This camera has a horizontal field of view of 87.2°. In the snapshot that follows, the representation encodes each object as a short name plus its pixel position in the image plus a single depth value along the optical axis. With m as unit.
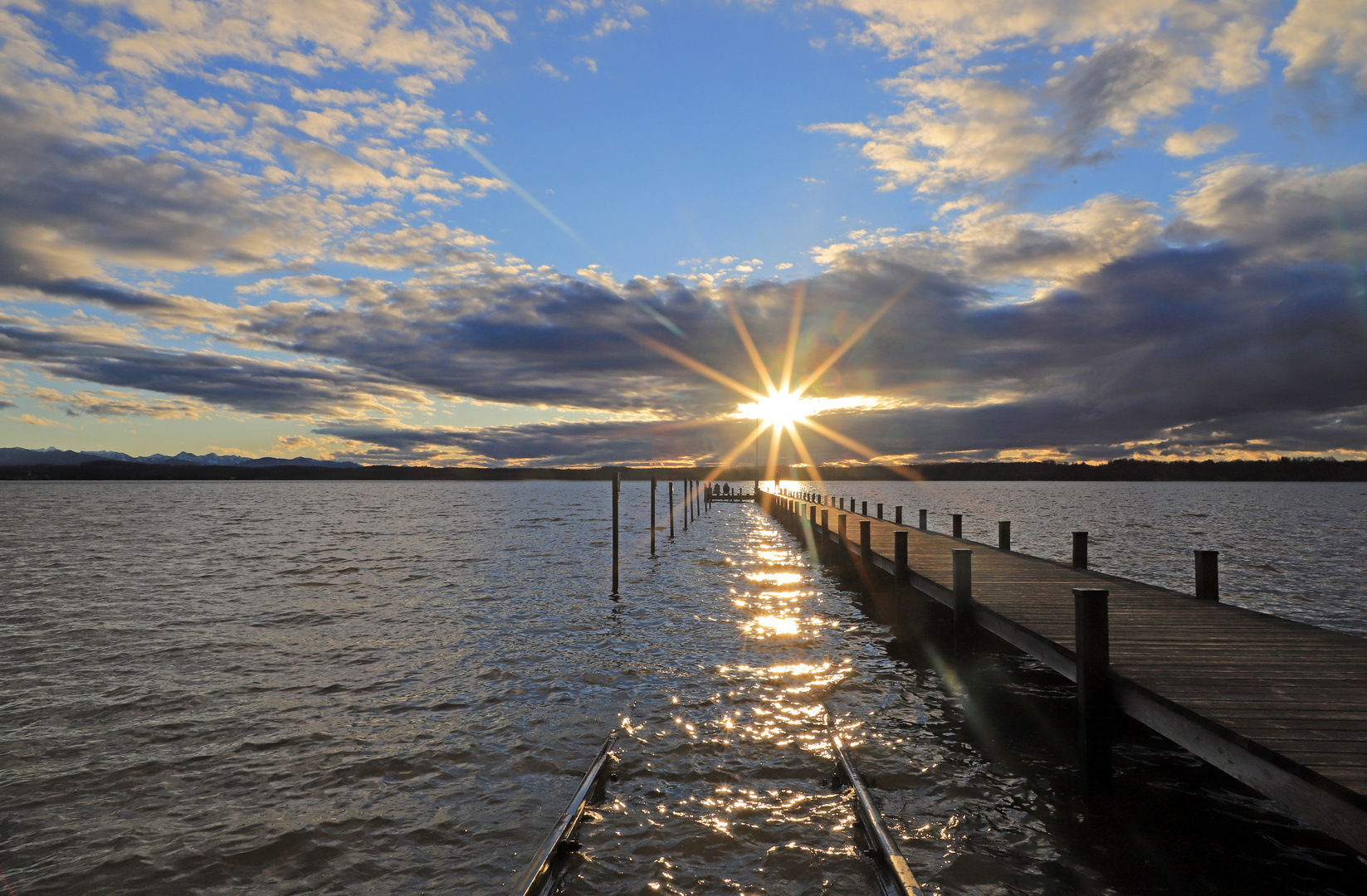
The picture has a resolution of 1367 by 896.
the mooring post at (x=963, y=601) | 10.73
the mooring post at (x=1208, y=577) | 10.41
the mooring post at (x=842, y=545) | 21.89
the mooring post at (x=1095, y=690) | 6.51
